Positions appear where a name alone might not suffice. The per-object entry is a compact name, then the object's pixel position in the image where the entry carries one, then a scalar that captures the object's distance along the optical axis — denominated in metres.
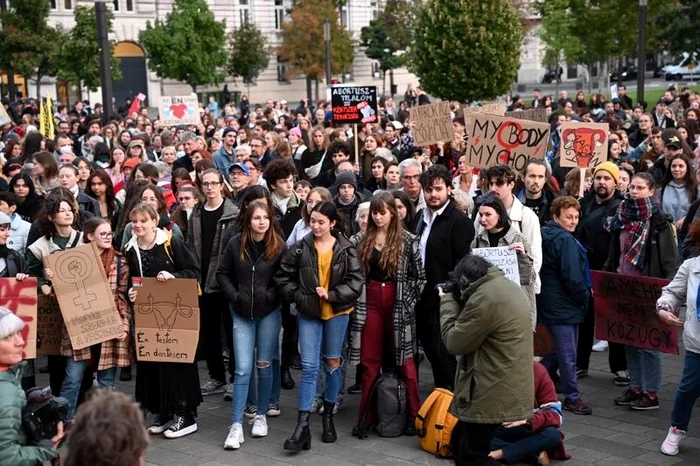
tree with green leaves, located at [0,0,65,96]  35.66
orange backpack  7.88
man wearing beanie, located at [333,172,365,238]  10.10
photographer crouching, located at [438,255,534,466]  6.66
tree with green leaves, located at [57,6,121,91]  33.75
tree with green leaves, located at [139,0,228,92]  50.00
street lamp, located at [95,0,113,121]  19.61
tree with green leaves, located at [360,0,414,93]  65.00
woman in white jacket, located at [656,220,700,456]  7.60
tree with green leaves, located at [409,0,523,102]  27.02
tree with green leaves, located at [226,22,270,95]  58.28
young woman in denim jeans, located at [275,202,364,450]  8.09
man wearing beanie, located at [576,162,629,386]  9.74
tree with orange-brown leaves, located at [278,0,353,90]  59.03
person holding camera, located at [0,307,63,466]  5.29
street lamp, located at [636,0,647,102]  27.55
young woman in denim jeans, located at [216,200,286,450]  8.21
